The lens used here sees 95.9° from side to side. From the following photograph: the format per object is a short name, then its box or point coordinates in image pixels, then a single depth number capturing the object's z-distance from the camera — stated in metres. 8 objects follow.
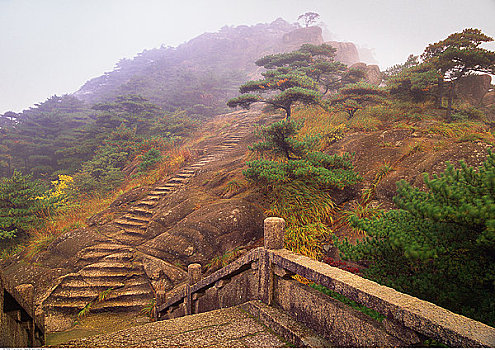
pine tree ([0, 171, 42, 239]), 8.48
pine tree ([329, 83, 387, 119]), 9.76
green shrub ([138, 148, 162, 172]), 12.91
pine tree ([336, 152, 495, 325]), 2.25
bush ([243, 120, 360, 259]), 5.82
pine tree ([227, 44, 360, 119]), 9.43
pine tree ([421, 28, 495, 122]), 6.36
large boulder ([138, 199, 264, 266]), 6.64
